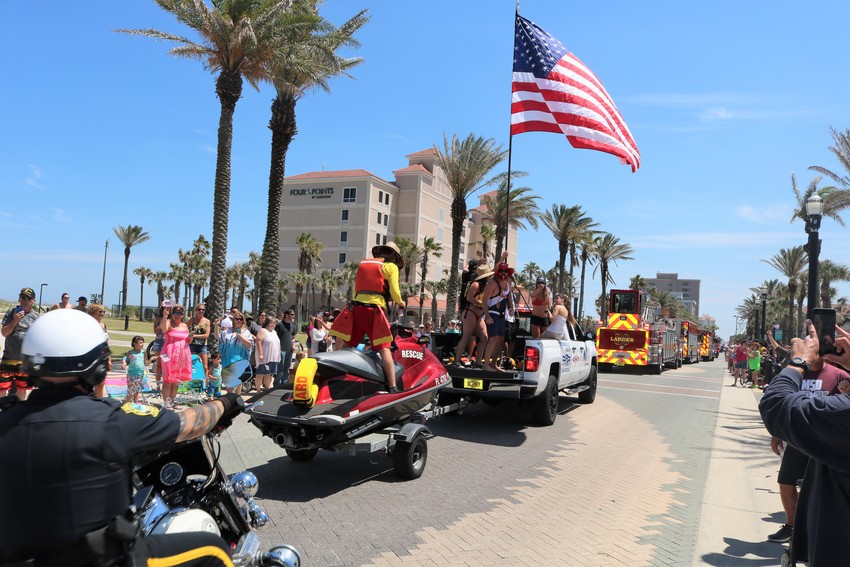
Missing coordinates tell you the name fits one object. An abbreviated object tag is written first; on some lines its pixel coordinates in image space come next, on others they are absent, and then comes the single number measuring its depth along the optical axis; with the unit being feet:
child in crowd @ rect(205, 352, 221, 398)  37.99
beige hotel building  248.52
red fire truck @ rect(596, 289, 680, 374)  86.99
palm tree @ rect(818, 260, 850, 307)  162.41
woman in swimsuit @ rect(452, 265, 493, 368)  31.55
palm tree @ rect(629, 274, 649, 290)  248.52
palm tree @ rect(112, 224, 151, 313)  218.59
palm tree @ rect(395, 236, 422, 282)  199.41
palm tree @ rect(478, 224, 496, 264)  148.56
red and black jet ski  19.34
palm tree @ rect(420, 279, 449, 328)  233.76
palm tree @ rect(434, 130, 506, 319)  96.53
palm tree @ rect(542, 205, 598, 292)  136.15
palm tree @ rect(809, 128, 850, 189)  71.67
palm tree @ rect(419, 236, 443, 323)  206.18
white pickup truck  29.63
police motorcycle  9.76
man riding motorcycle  6.45
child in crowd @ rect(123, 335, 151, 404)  32.60
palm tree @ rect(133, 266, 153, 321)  300.20
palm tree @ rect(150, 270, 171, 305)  281.66
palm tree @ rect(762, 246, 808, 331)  159.53
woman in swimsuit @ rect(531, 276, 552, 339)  35.83
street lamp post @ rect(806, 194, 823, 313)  37.38
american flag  38.19
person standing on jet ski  22.70
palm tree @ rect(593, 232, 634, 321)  174.81
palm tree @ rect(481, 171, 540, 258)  113.32
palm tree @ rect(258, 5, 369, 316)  60.80
